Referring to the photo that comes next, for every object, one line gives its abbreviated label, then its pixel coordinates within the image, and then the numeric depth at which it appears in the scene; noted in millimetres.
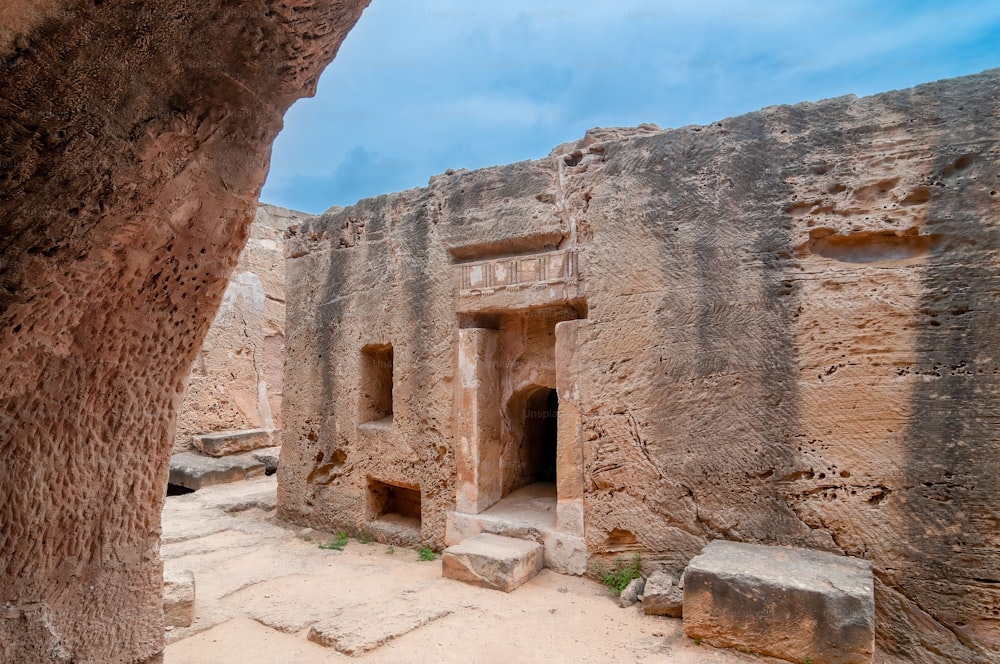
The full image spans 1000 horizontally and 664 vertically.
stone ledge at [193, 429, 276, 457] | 8156
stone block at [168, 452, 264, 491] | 7398
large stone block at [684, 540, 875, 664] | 2895
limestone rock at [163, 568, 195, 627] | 3375
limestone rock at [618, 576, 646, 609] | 3826
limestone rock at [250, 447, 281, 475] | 8453
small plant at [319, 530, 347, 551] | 5230
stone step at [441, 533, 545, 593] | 4008
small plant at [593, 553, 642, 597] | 4047
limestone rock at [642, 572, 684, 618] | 3584
